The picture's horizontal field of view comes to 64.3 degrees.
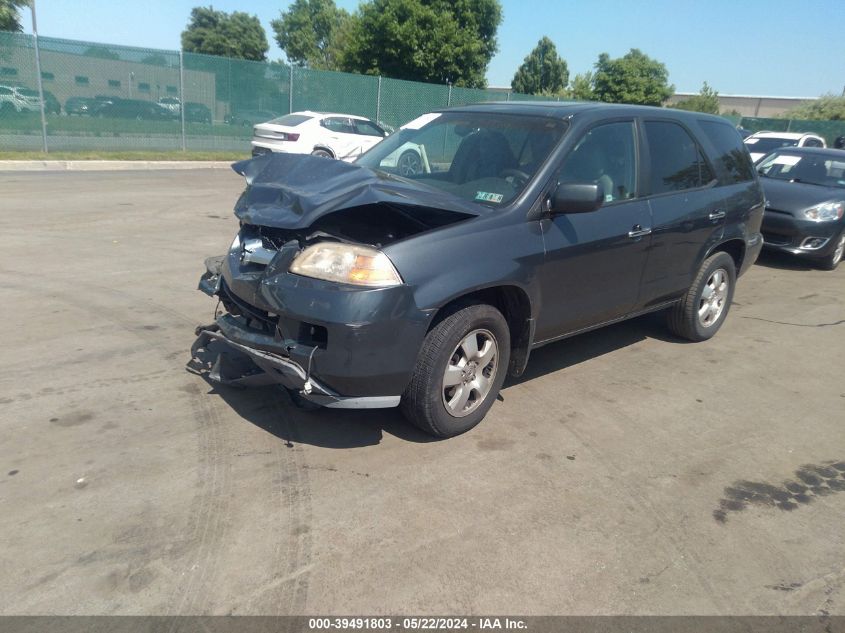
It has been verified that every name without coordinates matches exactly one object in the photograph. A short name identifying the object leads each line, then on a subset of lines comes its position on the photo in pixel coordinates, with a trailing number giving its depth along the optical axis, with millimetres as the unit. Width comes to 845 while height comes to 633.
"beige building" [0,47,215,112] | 16530
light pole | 16594
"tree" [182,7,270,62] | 74125
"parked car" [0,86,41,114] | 16312
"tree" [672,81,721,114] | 42753
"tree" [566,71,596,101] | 46128
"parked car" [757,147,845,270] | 8844
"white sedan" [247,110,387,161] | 16906
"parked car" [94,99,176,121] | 18344
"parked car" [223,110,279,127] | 21109
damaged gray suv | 3375
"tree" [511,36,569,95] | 53281
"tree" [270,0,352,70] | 73250
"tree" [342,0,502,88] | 29312
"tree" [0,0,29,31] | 32094
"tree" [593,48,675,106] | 43156
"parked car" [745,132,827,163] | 16828
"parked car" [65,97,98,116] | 17503
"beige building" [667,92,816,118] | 71688
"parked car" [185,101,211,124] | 19859
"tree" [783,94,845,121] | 43219
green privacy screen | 16578
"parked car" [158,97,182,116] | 19438
